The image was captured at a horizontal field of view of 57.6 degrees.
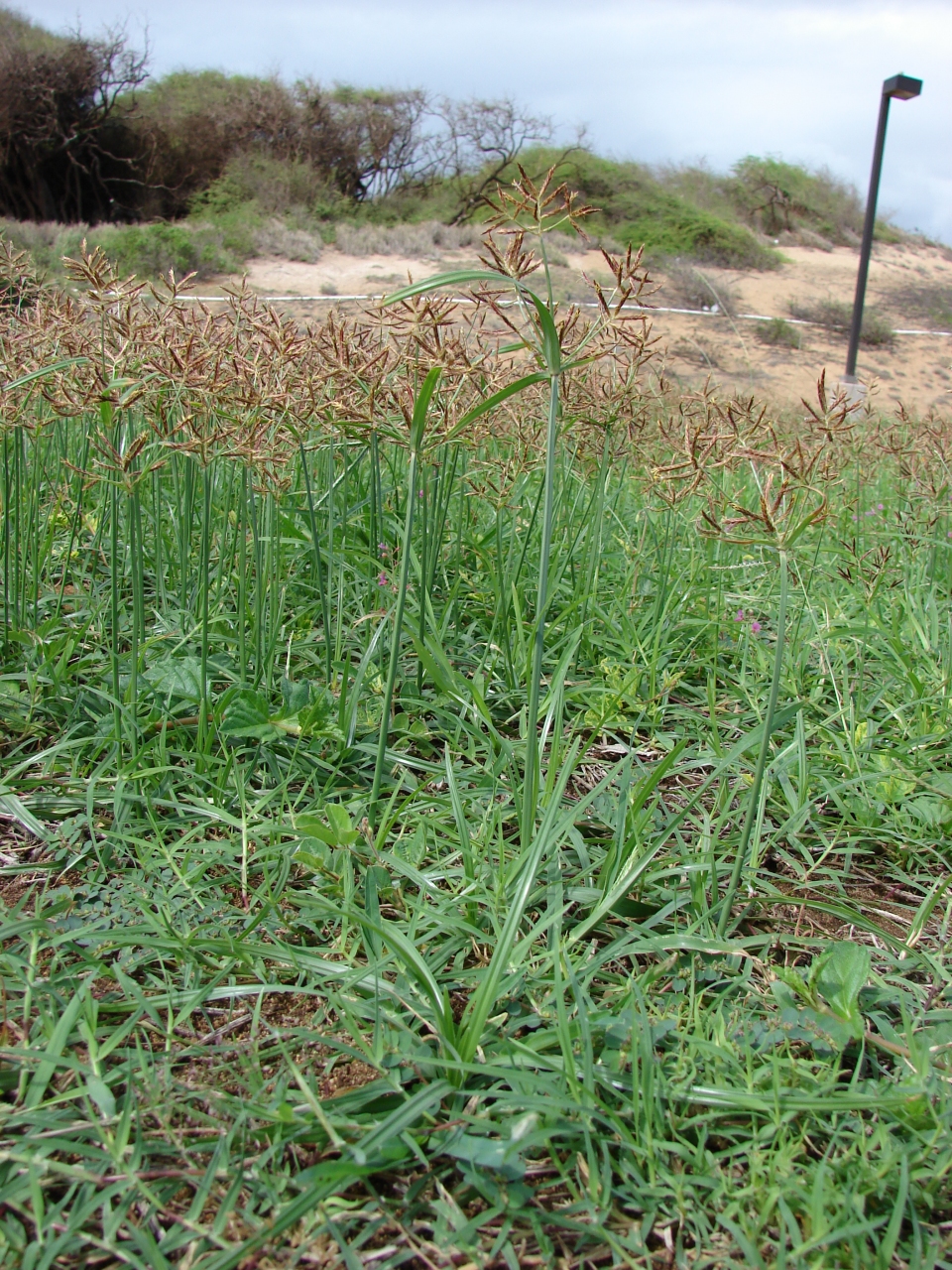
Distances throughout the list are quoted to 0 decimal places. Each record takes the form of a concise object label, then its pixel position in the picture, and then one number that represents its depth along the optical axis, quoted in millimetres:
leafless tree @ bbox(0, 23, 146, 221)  17766
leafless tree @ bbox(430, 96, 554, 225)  22672
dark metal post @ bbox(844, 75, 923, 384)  8586
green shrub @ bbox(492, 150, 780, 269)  20297
